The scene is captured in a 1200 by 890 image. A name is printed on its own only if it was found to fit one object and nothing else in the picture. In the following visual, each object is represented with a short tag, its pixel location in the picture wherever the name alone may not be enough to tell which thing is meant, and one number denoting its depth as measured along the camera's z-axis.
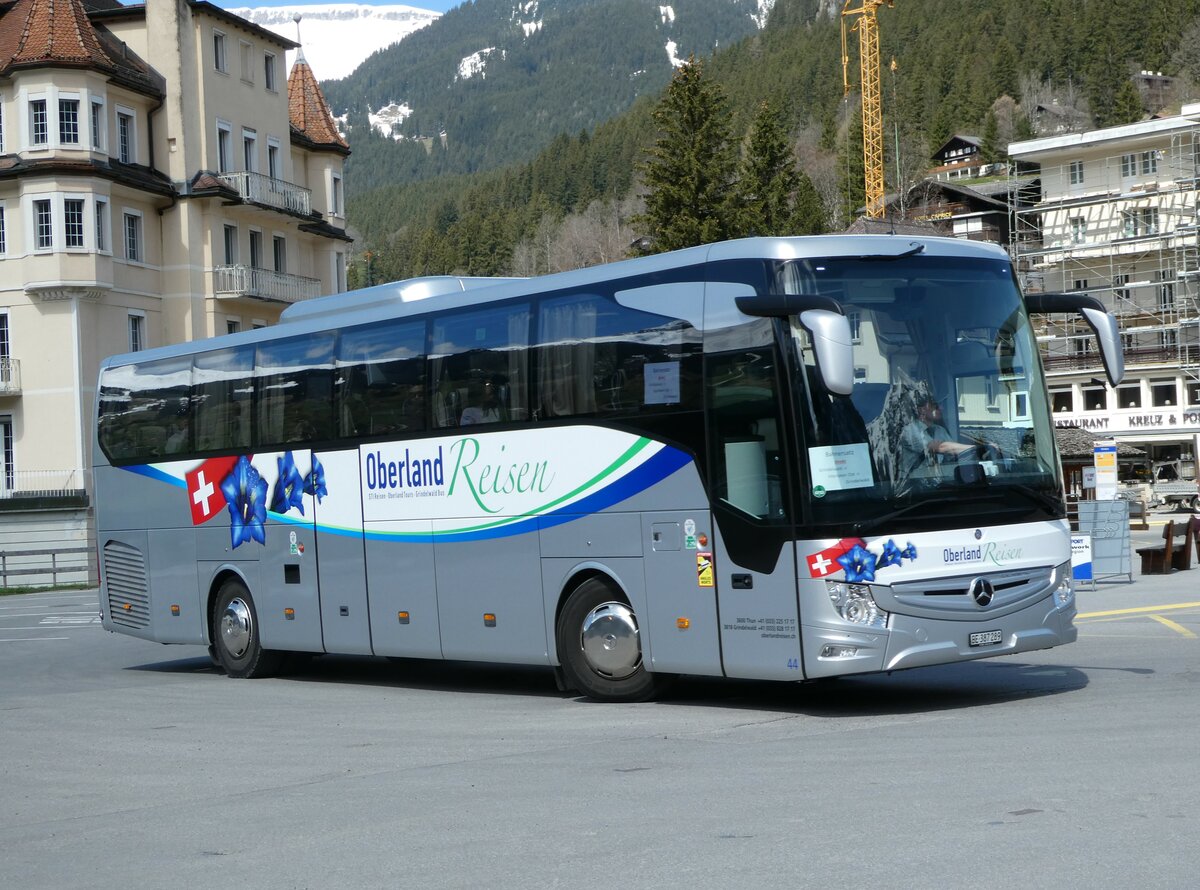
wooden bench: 28.20
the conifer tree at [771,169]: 70.94
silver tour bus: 12.23
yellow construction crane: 105.19
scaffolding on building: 78.25
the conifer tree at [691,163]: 66.06
